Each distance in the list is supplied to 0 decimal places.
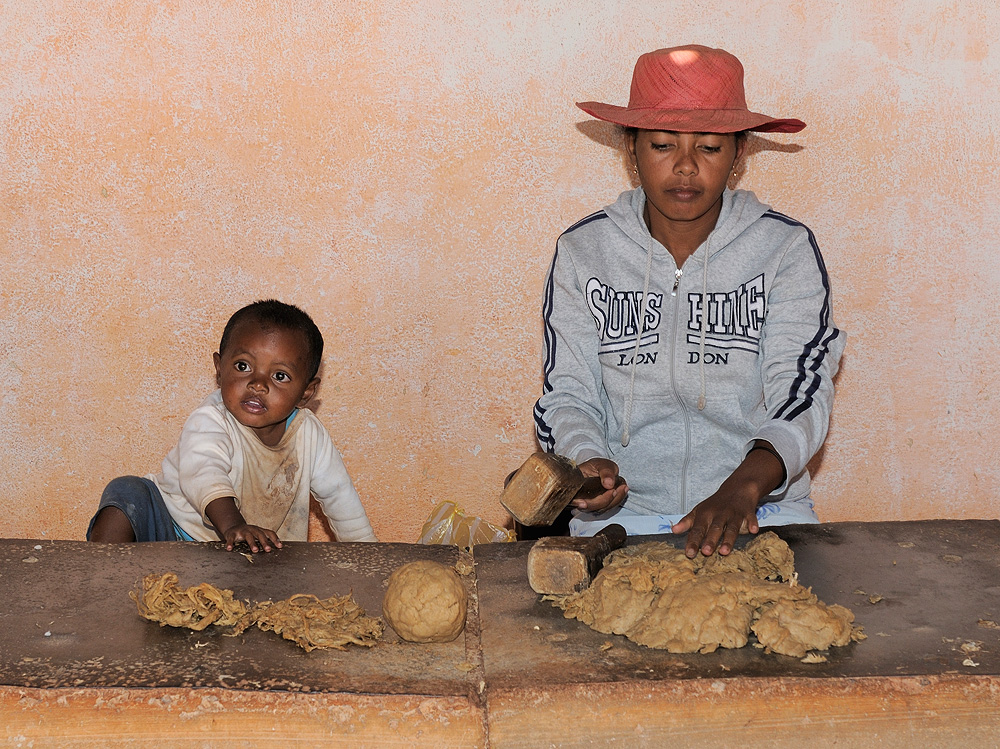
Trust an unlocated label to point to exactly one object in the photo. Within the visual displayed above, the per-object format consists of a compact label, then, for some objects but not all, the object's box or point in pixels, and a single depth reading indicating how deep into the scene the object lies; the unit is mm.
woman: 2387
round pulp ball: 1651
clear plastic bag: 3025
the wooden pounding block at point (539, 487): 1911
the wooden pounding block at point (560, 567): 1809
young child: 2391
